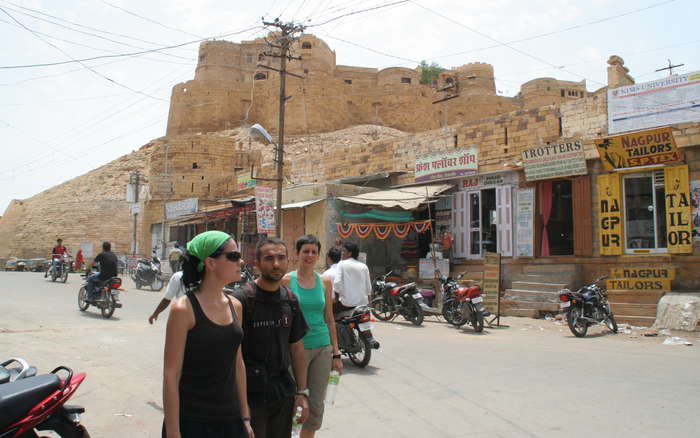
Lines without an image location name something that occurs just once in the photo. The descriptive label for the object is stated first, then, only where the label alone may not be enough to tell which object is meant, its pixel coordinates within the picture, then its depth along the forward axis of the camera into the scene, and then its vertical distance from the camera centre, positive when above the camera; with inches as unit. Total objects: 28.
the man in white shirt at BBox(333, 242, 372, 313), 241.8 -11.6
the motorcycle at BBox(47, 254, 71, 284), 704.4 -18.3
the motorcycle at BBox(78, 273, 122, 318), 388.8 -32.2
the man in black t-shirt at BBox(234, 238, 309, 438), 101.4 -17.3
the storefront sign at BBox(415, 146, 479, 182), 534.0 +93.6
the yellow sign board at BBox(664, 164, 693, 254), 391.5 +34.2
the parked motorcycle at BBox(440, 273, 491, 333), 365.4 -34.3
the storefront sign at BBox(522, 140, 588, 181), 447.8 +82.2
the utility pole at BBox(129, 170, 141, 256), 1127.6 +142.5
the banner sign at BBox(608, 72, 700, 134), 396.2 +118.7
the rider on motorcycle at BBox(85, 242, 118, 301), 398.8 -13.1
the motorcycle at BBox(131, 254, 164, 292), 649.6 -26.8
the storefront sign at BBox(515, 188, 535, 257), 481.1 +30.8
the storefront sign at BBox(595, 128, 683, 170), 394.3 +82.1
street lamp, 556.3 +88.4
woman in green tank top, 133.3 -18.2
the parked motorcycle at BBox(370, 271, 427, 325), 389.1 -34.9
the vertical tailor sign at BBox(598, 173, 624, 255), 429.7 +33.9
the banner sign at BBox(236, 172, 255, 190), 946.9 +133.6
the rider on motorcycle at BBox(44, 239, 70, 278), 708.0 +0.0
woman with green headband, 82.8 -15.7
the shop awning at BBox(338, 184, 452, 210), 502.6 +58.5
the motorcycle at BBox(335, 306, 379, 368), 246.5 -36.2
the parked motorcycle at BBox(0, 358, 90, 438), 96.8 -28.2
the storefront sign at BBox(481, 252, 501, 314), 411.8 -19.7
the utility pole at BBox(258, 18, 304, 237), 577.3 +218.4
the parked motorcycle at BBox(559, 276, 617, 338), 343.6 -33.7
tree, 2139.5 +723.9
